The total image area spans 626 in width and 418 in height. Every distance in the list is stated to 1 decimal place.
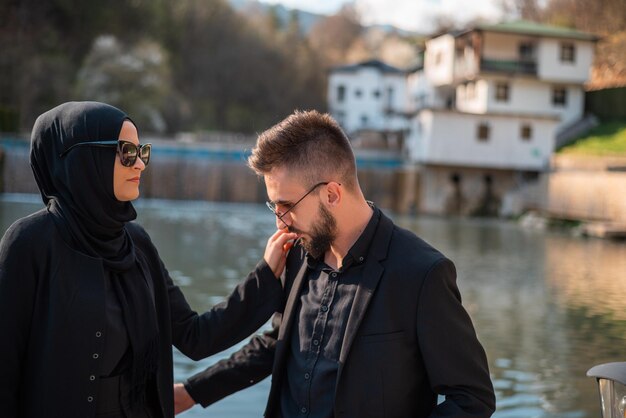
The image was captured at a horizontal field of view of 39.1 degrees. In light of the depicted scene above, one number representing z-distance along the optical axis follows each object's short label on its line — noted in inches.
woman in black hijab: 107.3
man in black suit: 104.0
